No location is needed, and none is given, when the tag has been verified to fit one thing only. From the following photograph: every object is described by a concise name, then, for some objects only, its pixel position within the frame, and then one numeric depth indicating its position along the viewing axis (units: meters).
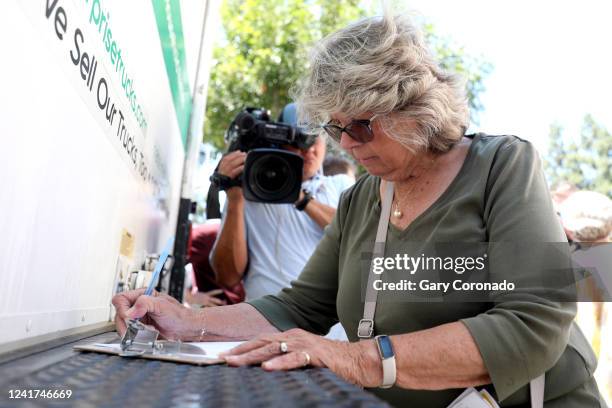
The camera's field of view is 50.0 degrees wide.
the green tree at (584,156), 18.02
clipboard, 1.13
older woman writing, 1.26
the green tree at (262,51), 10.73
